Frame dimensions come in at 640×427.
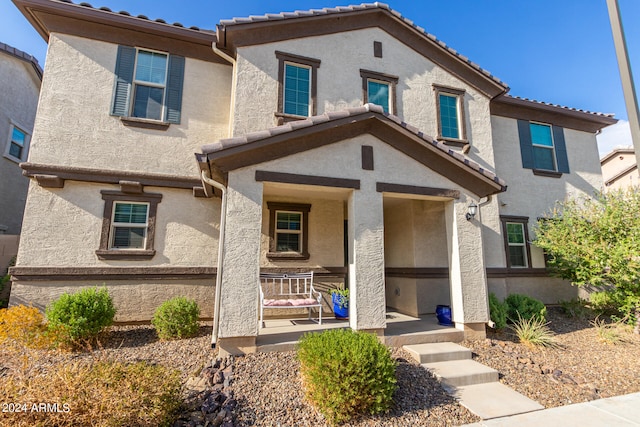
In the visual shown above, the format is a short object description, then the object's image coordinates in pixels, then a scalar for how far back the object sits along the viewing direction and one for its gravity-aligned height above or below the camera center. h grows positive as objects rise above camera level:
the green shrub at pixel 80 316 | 5.43 -0.81
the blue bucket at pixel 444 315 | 6.84 -0.97
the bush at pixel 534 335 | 6.38 -1.34
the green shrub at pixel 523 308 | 7.58 -0.89
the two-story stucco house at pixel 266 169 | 5.80 +2.17
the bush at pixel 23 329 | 5.26 -1.00
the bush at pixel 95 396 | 2.99 -1.31
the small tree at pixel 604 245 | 7.42 +0.70
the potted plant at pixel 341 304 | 7.21 -0.76
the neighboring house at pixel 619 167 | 15.76 +5.72
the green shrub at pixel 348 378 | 3.72 -1.32
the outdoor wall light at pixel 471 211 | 6.59 +1.29
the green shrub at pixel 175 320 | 6.02 -0.97
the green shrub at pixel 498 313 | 6.91 -0.93
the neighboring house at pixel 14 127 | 9.95 +4.98
